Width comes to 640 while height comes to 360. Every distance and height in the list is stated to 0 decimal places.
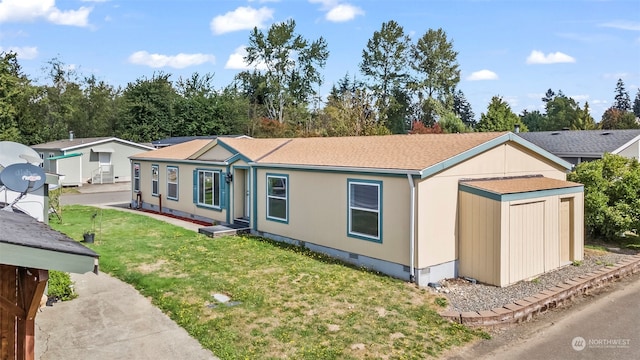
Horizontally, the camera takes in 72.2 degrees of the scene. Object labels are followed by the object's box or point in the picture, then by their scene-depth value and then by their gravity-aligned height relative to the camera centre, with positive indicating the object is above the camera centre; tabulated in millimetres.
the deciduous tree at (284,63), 49406 +11215
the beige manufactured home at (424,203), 9578 -1072
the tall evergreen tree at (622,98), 91625 +12679
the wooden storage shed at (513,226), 9305 -1510
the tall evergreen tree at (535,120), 74500 +7082
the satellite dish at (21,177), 5445 -201
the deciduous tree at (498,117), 33875 +3273
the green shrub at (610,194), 12844 -1046
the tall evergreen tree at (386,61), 46812 +10696
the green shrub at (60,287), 8477 -2455
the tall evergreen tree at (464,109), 86931 +10017
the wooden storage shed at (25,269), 2893 -765
